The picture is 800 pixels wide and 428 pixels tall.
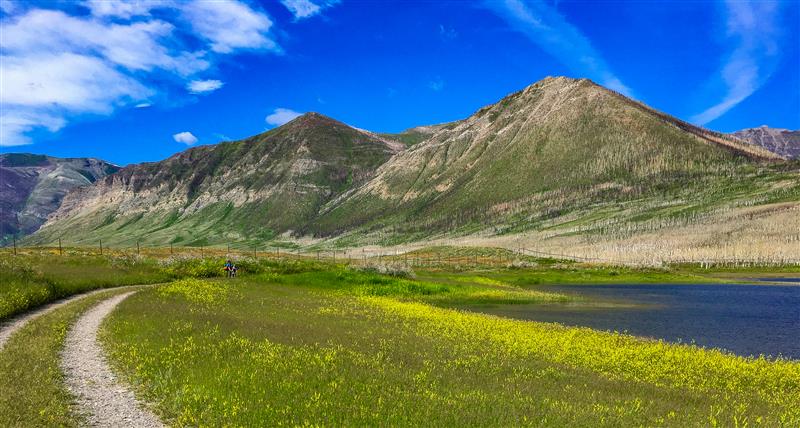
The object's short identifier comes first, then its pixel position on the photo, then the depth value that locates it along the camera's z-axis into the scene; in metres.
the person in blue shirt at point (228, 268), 71.94
